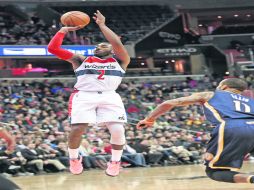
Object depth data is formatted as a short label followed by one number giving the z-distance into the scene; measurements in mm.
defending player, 8434
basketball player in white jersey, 10800
